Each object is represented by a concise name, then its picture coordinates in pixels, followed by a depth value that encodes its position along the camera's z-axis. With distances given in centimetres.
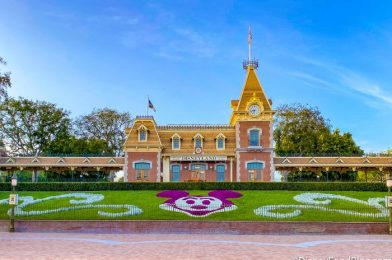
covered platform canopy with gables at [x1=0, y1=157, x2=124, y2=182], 4841
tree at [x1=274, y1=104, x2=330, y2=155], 6356
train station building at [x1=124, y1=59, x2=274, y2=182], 4734
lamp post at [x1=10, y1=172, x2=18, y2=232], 2761
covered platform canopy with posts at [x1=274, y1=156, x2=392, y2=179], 4794
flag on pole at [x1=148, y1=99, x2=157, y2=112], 4919
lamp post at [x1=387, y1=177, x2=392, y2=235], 2712
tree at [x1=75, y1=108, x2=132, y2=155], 6962
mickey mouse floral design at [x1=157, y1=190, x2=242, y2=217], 3111
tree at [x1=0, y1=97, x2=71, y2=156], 6275
